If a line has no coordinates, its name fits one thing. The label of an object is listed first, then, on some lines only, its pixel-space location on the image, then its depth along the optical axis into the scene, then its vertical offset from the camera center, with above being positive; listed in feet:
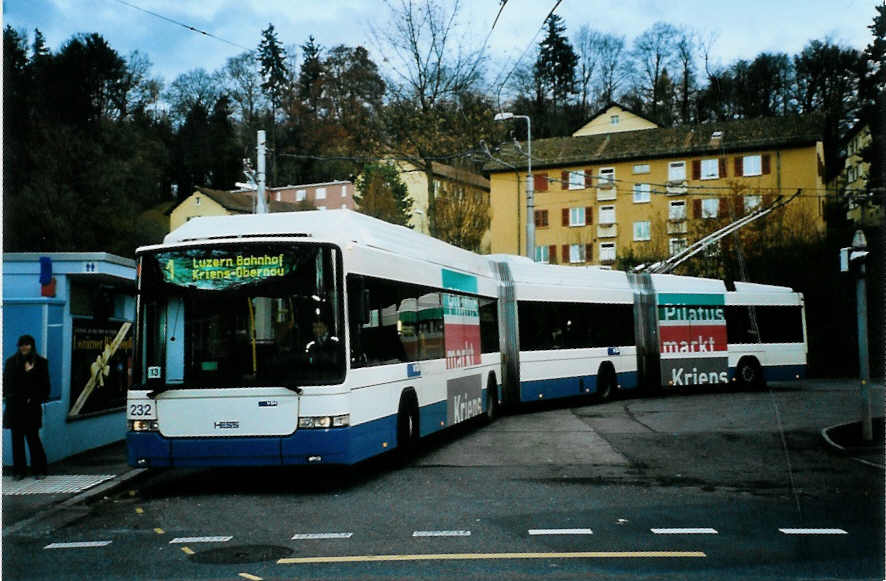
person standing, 37.91 -1.58
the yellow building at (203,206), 219.00 +31.23
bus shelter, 42.39 +0.77
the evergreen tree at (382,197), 186.93 +28.66
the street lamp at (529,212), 93.35 +11.94
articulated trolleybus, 34.40 +0.03
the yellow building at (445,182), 108.92 +24.14
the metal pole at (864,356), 45.62 -1.19
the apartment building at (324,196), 284.00 +42.25
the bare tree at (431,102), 96.17 +23.08
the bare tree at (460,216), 148.05 +18.58
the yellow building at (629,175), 180.14 +30.99
